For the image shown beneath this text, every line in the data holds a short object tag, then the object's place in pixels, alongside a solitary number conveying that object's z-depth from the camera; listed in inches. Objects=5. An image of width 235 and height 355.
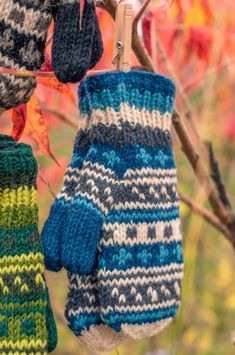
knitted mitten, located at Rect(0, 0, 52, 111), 39.8
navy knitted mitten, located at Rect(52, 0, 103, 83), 40.0
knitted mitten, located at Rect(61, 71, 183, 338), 41.2
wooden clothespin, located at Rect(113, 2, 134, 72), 42.3
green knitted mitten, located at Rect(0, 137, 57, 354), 40.6
